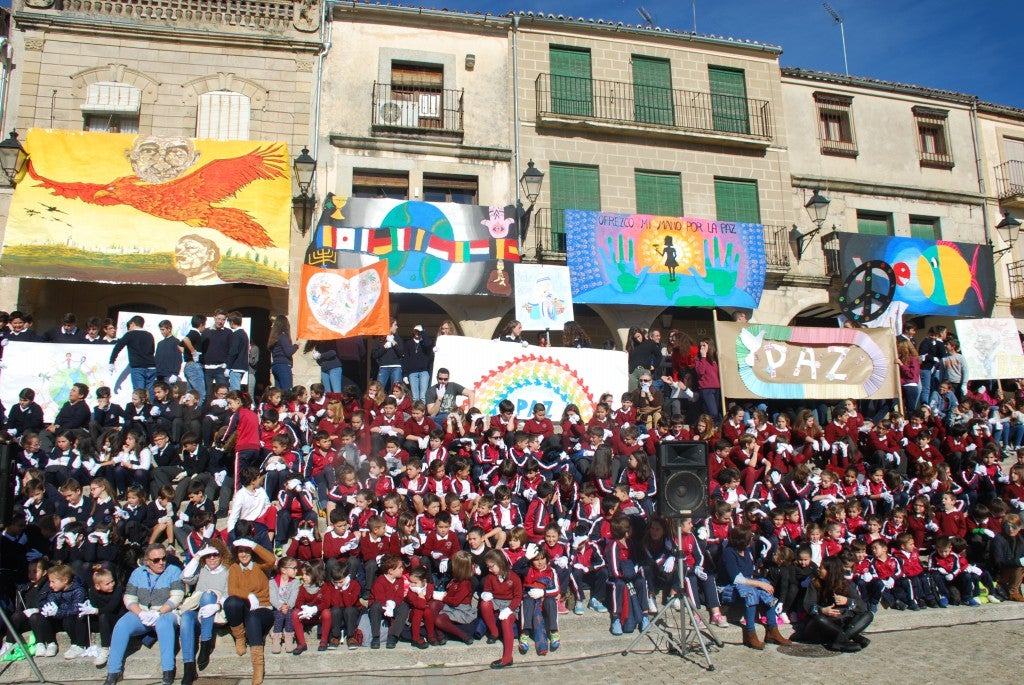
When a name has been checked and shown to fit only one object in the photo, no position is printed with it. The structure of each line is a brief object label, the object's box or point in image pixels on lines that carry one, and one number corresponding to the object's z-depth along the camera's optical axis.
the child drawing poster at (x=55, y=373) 12.24
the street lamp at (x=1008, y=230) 19.98
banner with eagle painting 14.22
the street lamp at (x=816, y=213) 17.95
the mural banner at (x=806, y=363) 14.63
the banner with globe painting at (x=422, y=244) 15.78
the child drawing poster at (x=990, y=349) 16.59
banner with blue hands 16.77
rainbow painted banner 13.91
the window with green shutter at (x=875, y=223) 20.23
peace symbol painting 18.70
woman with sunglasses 7.63
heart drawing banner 14.35
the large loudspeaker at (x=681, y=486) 8.41
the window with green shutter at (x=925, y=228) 20.58
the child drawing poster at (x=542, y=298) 15.62
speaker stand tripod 8.26
